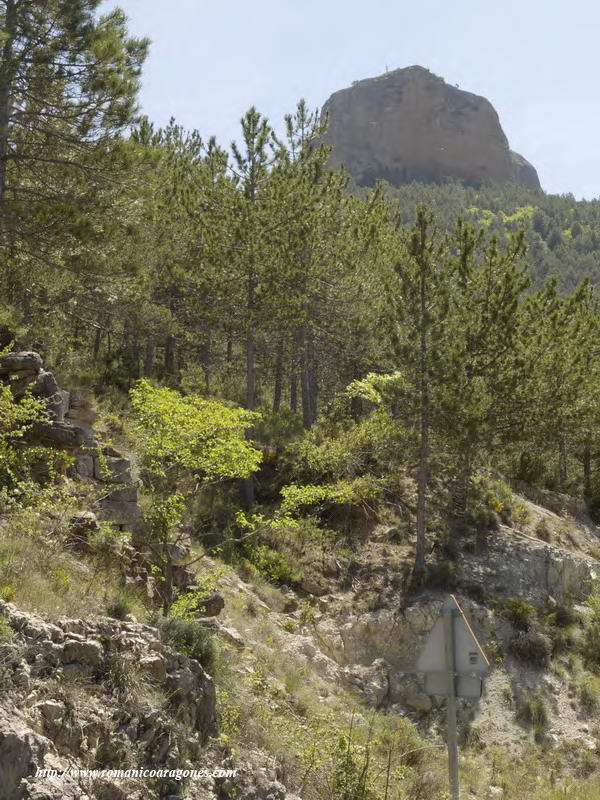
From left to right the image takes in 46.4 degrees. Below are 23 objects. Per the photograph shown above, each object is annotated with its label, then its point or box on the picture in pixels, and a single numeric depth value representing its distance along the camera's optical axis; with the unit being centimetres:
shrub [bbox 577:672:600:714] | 1396
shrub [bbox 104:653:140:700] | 640
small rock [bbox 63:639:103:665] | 624
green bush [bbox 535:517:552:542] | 1862
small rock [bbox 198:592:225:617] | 1093
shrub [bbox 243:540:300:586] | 1563
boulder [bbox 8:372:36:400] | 1052
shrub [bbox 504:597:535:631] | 1543
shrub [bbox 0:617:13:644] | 574
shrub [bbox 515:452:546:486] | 2302
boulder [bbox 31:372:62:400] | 1070
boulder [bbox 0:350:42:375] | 1059
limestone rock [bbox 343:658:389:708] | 1347
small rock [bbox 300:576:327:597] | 1558
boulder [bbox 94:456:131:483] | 1130
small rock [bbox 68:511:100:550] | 927
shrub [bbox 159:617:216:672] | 795
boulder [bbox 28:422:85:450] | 1031
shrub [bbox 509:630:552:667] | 1484
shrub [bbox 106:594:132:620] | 761
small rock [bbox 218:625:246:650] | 1070
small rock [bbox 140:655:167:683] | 684
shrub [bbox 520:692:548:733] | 1352
